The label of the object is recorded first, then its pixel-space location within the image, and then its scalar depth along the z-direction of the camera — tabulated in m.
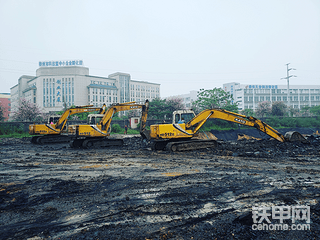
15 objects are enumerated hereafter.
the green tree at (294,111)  55.62
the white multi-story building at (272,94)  100.19
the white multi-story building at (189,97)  116.23
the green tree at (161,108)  42.06
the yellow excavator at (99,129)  14.66
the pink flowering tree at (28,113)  37.91
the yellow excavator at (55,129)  17.88
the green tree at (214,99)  39.42
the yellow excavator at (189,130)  11.99
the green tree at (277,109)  46.75
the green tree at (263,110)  51.35
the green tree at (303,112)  56.36
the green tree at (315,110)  51.94
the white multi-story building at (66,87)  75.62
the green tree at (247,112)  50.56
